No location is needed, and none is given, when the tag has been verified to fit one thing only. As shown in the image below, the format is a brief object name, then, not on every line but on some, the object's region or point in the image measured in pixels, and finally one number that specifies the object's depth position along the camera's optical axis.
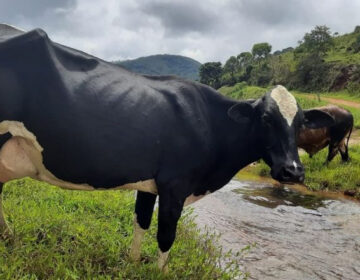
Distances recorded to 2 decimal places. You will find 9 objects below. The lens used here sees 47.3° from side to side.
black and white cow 3.43
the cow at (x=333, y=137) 12.95
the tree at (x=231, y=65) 97.93
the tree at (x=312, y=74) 46.34
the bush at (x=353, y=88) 38.12
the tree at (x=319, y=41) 54.50
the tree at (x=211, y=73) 94.44
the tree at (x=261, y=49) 91.88
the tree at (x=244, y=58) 98.94
